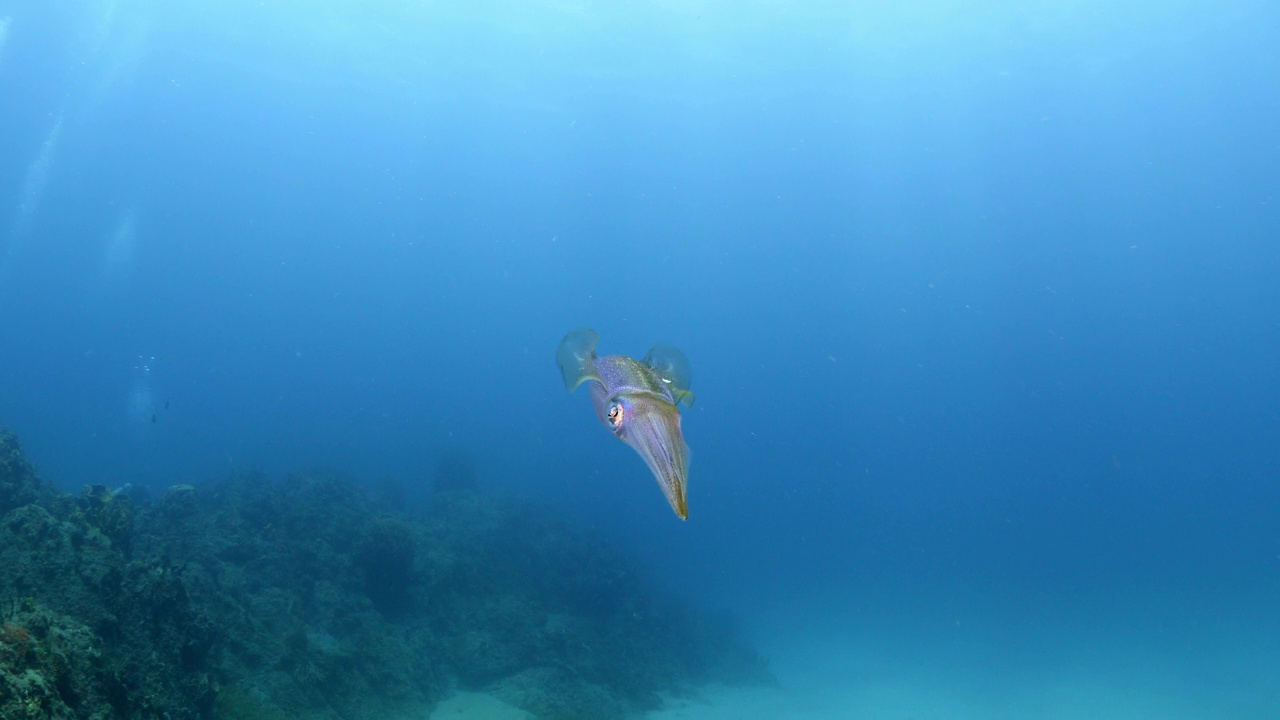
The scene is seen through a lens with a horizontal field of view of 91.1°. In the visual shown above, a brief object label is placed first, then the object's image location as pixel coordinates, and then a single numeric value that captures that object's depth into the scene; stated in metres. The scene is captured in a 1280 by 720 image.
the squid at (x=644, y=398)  0.94
